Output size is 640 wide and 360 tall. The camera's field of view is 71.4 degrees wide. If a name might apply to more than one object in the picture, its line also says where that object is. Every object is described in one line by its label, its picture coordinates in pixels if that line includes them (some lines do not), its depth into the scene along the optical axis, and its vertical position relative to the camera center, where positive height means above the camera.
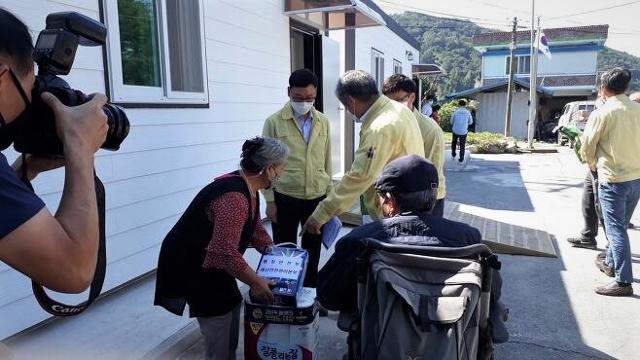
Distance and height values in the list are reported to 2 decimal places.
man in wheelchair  1.83 -0.53
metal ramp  4.55 -1.46
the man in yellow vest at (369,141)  2.48 -0.21
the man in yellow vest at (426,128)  3.25 -0.19
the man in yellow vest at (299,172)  3.13 -0.48
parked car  18.30 -0.55
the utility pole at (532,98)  16.84 +0.13
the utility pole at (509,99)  23.81 +0.12
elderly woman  1.97 -0.66
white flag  16.80 +2.15
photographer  0.85 -0.19
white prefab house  2.77 +0.09
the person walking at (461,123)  11.77 -0.57
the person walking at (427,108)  12.64 -0.16
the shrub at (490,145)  15.73 -1.51
